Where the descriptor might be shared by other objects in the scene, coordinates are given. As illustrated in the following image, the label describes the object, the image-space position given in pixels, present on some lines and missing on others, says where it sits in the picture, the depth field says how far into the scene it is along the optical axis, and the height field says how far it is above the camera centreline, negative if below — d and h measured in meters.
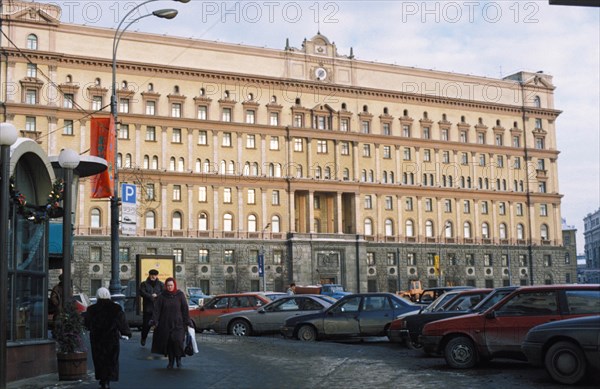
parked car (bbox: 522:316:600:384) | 13.54 -1.32
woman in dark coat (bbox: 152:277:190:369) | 15.81 -0.83
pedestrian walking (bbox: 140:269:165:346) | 20.07 -0.26
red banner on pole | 27.50 +4.62
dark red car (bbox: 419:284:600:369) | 15.70 -0.98
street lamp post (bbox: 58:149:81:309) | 15.32 +1.22
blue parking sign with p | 28.52 +3.01
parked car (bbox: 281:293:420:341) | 24.42 -1.30
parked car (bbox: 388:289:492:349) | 20.17 -1.03
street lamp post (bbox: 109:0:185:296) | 26.17 +1.94
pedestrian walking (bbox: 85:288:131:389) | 13.41 -0.87
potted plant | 14.50 -1.09
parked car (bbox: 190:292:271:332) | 29.50 -1.03
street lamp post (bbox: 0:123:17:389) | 12.41 +0.84
